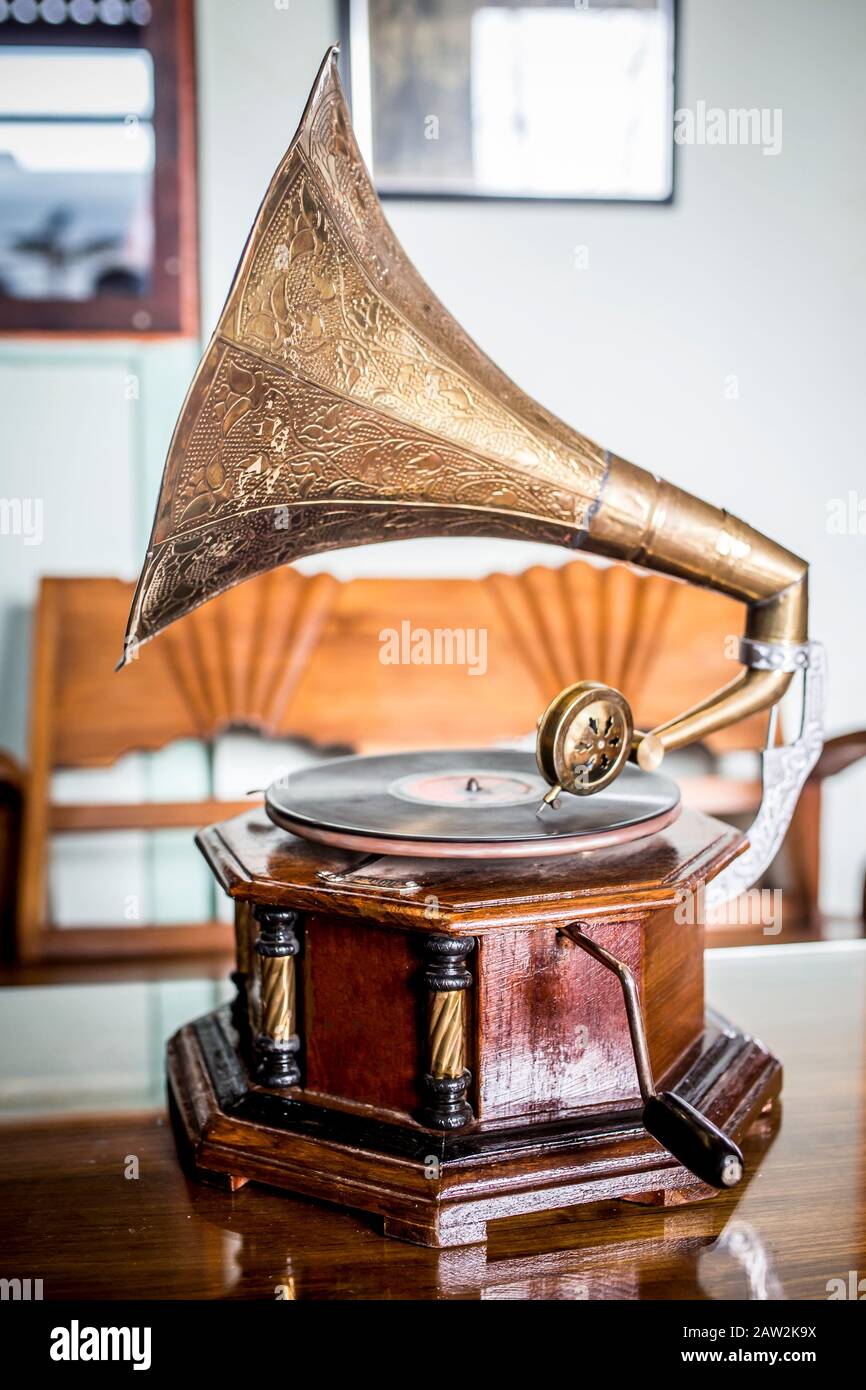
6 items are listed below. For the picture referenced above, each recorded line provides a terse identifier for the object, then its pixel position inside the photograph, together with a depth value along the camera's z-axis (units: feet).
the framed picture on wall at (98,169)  8.03
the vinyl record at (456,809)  3.53
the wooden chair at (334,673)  7.96
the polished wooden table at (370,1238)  3.12
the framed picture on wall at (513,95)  8.20
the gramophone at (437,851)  3.33
